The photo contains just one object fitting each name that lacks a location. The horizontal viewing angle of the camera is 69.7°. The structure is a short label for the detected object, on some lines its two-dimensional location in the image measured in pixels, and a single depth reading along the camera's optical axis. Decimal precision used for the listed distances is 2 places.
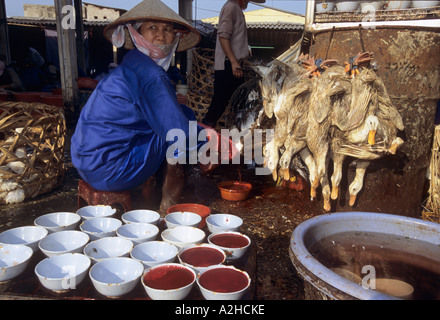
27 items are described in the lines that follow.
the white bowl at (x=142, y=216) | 2.50
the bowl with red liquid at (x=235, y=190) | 3.82
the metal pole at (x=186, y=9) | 9.59
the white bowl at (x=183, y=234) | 2.23
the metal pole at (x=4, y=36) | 8.90
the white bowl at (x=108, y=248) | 2.02
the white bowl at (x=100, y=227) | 2.24
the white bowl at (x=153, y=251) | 2.02
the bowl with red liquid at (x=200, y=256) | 1.88
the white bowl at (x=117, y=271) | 1.67
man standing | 4.59
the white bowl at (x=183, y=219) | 2.45
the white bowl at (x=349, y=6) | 3.15
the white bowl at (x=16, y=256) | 1.76
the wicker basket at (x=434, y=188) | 3.23
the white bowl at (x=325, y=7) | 3.25
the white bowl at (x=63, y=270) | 1.63
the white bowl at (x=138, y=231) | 2.21
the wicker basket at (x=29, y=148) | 3.42
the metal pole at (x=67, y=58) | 6.92
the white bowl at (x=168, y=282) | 1.55
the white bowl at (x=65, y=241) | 2.04
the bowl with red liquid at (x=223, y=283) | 1.55
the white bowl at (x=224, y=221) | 2.45
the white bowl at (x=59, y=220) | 2.31
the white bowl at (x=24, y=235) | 2.11
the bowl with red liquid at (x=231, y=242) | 2.02
